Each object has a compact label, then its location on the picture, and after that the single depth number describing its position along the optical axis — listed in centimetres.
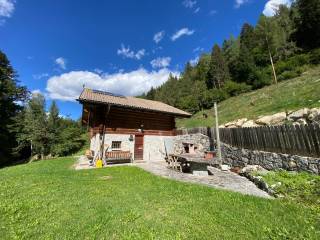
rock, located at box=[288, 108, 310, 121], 1342
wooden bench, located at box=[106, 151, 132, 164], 1429
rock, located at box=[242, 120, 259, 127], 1721
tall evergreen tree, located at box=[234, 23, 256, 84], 4034
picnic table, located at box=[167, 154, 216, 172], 1028
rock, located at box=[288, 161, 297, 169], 846
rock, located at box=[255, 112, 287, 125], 1511
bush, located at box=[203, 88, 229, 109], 4215
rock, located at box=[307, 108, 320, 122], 1193
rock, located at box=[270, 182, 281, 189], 638
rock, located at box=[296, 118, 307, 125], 1288
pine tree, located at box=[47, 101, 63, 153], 2823
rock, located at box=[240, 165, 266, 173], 913
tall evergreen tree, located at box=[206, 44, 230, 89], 5027
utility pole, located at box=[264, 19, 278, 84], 3387
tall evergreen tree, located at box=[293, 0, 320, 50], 3494
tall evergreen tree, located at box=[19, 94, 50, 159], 2639
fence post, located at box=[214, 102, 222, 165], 1202
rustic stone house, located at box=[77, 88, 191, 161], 1473
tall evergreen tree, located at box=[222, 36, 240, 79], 4842
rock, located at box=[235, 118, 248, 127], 1899
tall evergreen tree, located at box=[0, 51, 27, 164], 2758
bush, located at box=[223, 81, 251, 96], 3941
